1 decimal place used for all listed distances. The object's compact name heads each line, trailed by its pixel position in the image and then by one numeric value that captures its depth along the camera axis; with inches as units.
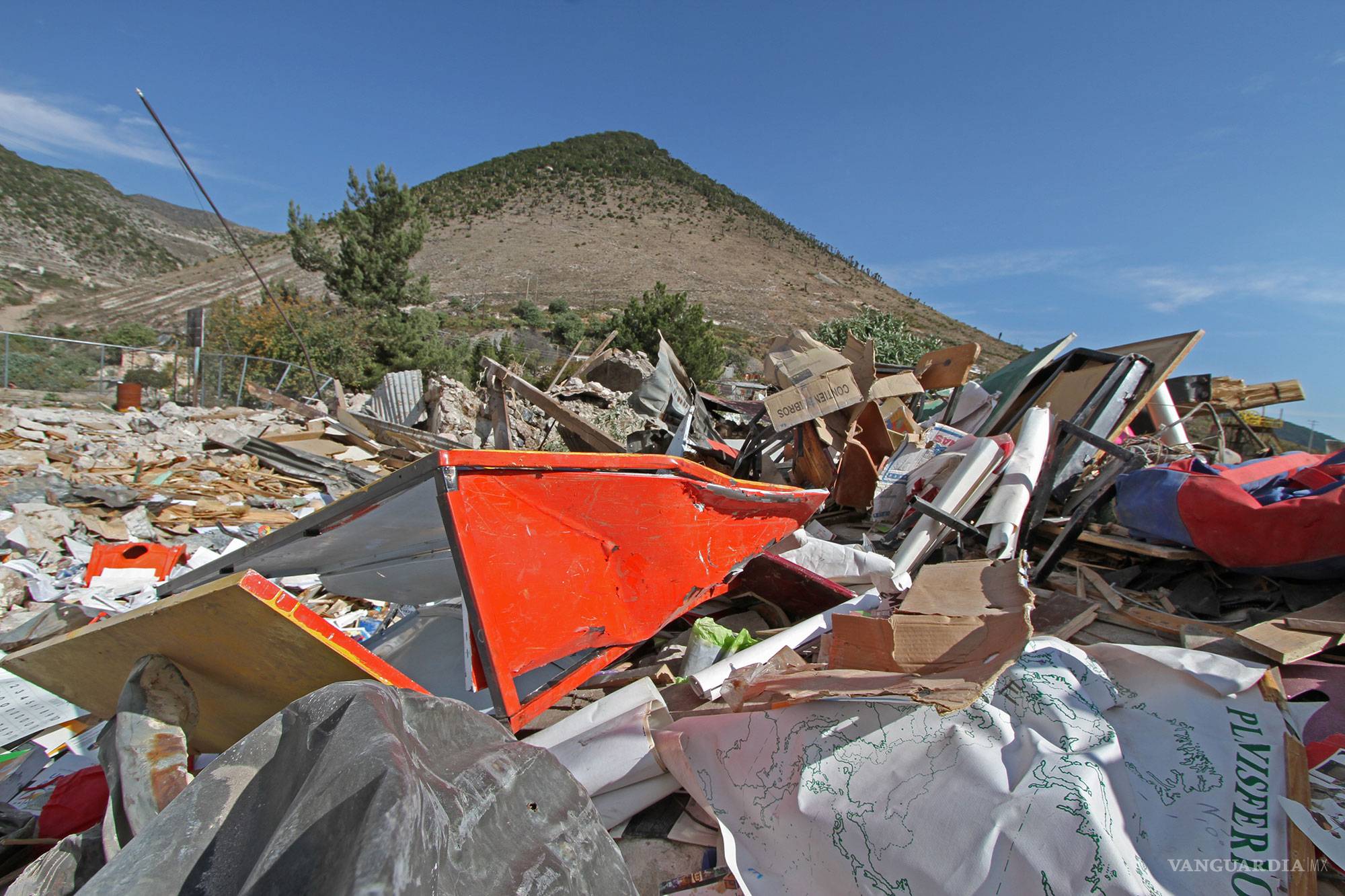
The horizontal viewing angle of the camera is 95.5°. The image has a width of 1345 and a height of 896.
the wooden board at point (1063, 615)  115.8
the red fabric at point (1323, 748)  68.7
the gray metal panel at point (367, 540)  62.7
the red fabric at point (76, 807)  68.3
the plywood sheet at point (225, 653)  51.6
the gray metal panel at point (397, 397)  511.8
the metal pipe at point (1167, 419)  194.4
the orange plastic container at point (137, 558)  172.7
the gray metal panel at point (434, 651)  79.6
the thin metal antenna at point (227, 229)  279.3
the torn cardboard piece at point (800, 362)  203.3
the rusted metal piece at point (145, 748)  48.0
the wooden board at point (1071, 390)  184.5
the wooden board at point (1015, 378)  203.6
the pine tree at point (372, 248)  937.5
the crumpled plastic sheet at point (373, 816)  26.1
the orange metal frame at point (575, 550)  63.6
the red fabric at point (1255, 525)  107.3
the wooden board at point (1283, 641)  86.4
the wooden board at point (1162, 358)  175.8
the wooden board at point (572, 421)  244.8
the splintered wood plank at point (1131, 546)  130.1
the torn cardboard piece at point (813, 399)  196.1
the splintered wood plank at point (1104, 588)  127.7
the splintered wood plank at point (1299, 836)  54.1
